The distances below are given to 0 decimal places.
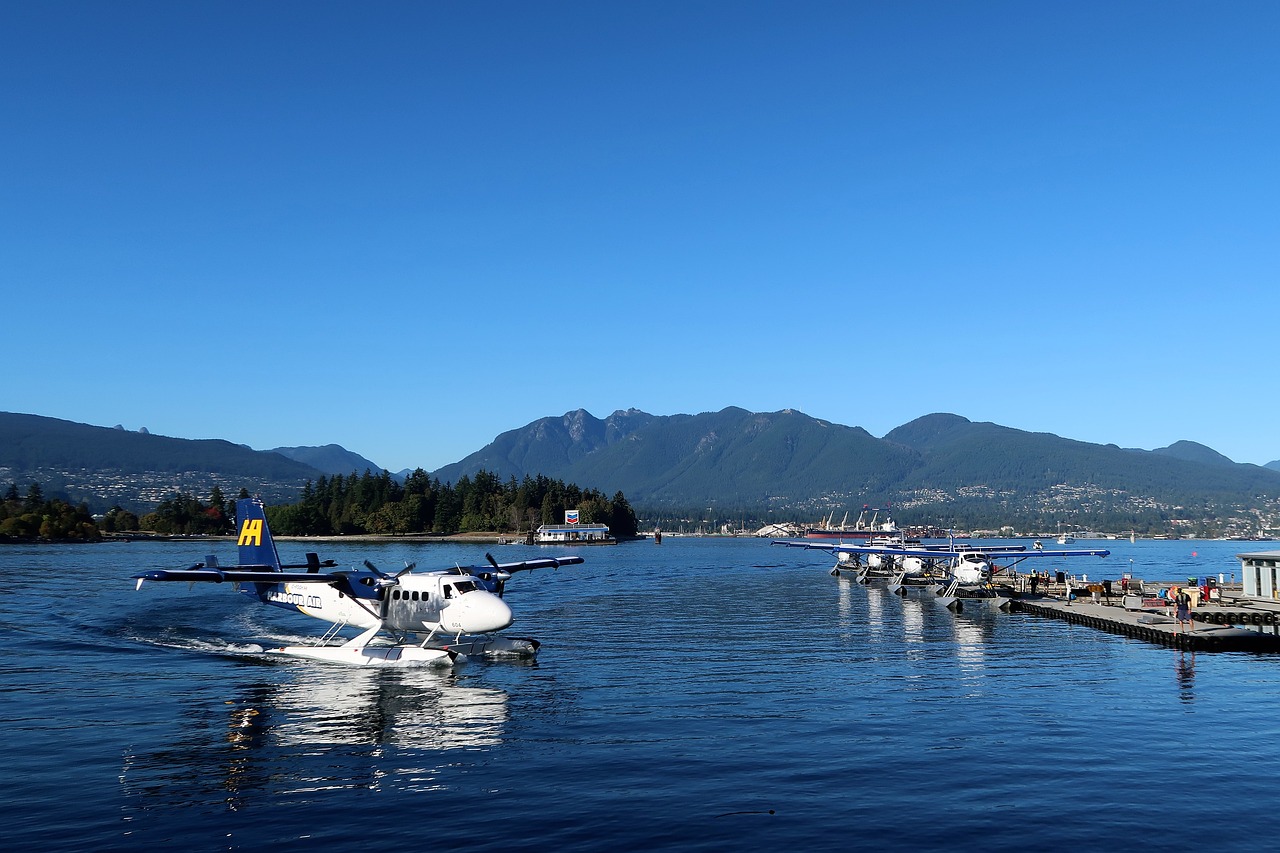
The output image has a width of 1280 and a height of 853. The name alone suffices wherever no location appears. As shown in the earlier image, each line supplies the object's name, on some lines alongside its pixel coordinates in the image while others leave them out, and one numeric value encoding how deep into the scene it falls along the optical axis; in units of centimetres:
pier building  5059
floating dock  4003
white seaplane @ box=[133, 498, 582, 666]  3262
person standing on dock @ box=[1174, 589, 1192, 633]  4275
